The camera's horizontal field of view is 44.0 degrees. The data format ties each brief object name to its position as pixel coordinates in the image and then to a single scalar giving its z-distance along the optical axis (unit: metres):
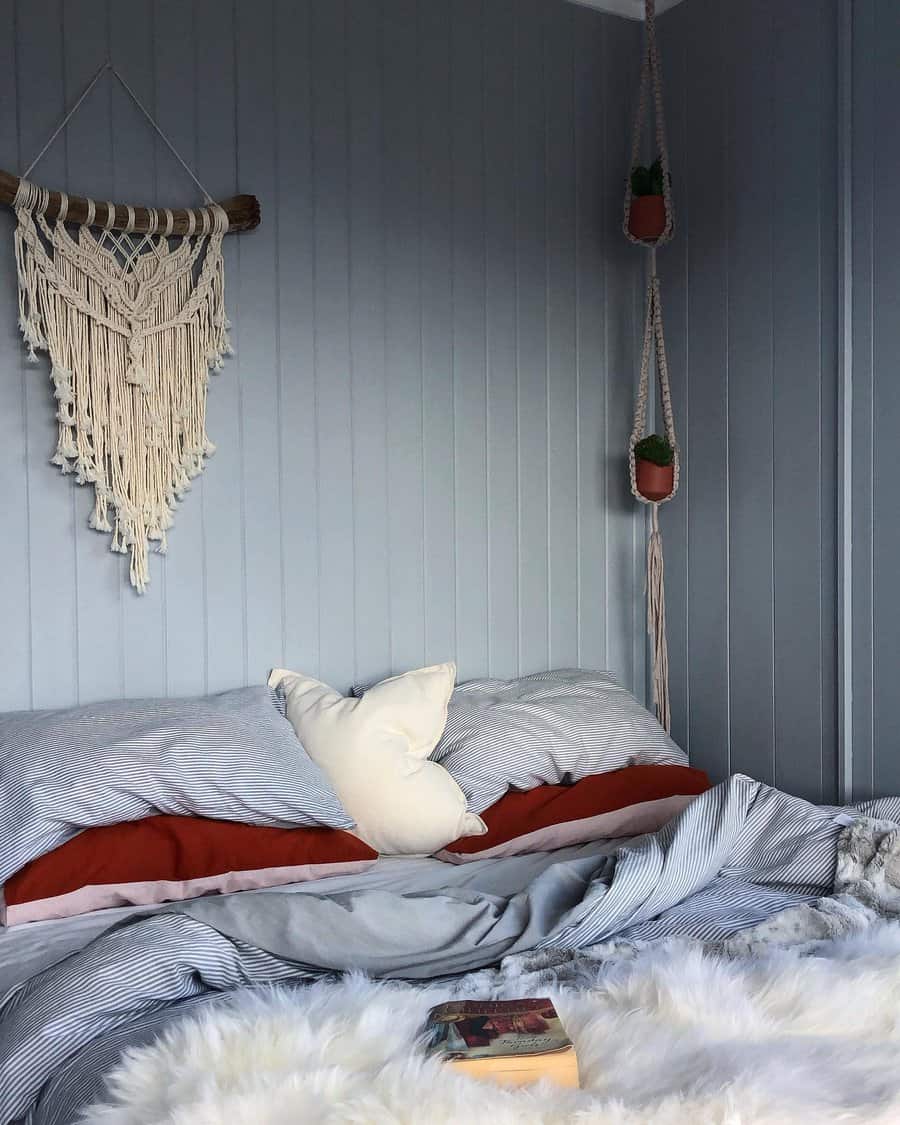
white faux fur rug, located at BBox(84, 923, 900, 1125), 1.03
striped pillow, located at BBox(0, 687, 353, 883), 1.87
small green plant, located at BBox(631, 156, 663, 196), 2.89
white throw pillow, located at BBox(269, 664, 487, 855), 2.21
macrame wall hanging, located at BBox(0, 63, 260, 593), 2.31
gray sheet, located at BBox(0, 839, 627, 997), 1.65
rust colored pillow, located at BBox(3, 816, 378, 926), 1.83
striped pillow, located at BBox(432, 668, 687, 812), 2.35
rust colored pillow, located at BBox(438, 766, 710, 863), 2.22
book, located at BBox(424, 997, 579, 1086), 1.11
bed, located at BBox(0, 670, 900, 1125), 1.07
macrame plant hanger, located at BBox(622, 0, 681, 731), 2.98
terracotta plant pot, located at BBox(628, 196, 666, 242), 2.88
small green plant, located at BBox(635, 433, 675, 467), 2.93
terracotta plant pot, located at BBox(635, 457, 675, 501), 2.95
